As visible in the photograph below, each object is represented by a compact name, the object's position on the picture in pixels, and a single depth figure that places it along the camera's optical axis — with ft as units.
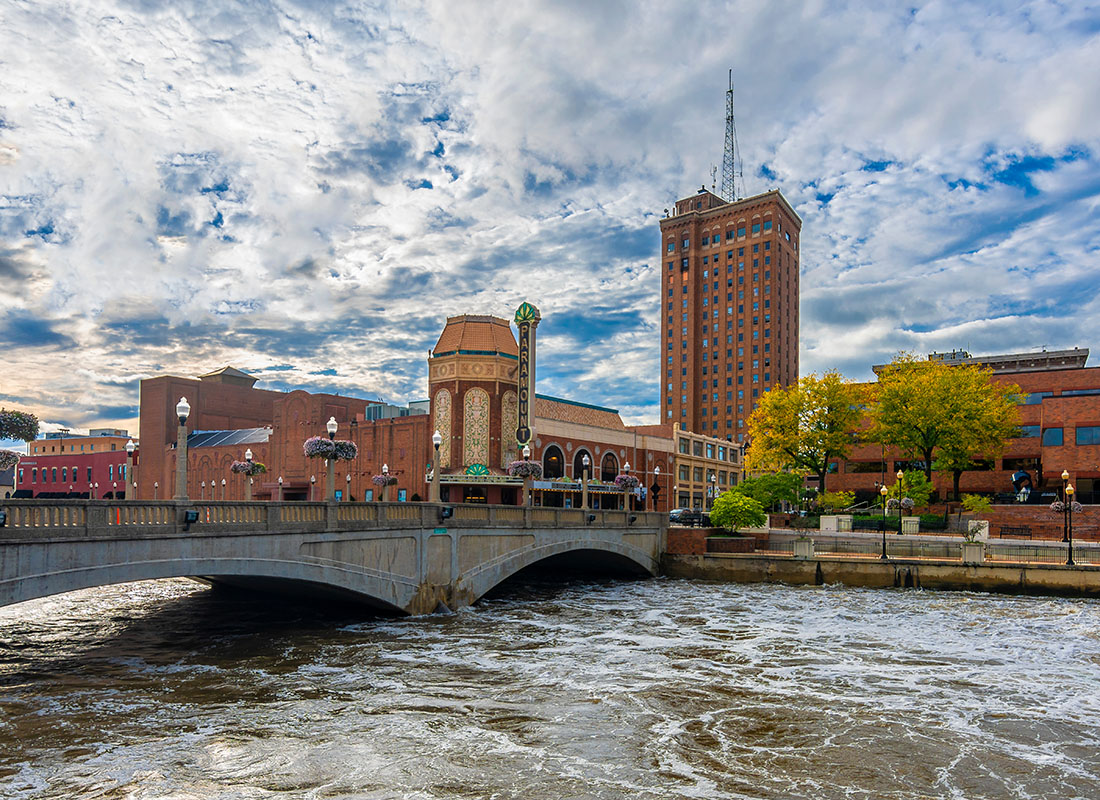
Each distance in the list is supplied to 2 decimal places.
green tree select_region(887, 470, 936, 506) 196.24
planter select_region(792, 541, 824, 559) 145.18
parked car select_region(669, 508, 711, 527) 193.84
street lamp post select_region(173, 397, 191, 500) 65.05
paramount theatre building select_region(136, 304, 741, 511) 219.00
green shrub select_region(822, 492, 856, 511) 200.44
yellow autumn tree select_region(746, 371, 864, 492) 218.38
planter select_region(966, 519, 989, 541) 154.53
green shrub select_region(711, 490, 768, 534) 168.14
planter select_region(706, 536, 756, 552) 156.97
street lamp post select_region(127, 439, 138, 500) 93.40
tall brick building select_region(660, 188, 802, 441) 444.14
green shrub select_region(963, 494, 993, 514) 181.78
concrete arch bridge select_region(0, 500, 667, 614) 57.93
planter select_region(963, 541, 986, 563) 130.00
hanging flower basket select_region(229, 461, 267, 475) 128.26
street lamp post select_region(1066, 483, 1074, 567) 126.09
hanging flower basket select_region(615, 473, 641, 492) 185.90
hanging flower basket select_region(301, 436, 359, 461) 88.79
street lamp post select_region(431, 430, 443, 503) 99.76
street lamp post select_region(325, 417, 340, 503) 80.57
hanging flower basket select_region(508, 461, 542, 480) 129.18
